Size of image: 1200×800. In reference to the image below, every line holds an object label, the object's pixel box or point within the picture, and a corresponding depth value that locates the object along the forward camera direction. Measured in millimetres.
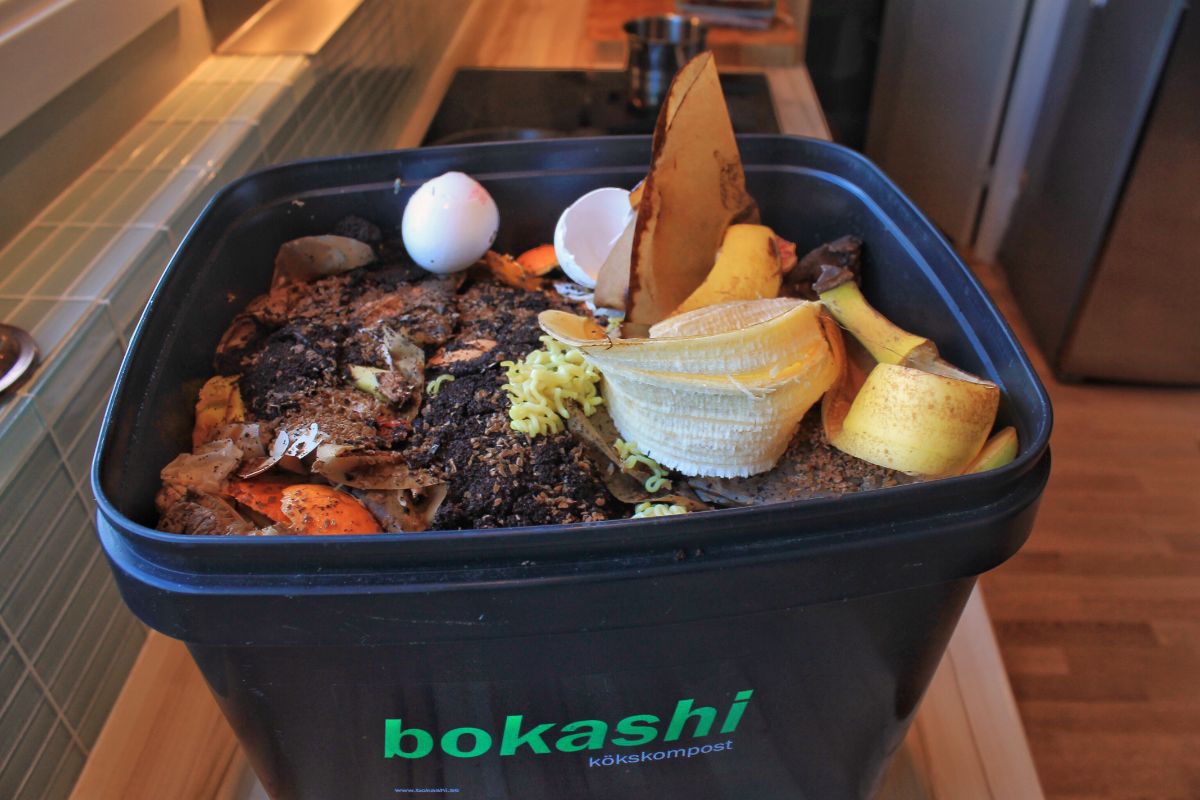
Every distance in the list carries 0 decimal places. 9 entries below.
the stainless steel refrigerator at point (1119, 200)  1247
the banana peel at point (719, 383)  390
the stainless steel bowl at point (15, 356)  466
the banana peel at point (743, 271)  507
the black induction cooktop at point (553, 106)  1042
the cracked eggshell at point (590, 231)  579
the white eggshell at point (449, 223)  548
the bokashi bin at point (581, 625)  304
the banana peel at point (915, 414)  391
